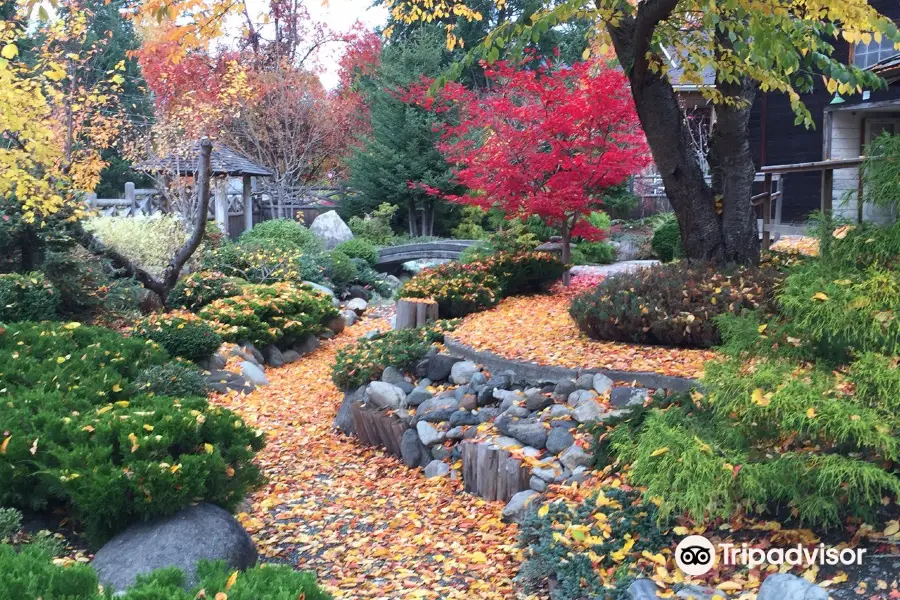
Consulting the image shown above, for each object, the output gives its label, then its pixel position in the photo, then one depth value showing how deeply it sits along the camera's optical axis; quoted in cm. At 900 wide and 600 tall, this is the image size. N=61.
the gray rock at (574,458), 488
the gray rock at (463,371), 696
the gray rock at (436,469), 598
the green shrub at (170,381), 625
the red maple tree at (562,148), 980
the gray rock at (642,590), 338
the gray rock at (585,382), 582
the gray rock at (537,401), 588
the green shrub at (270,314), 977
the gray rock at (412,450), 636
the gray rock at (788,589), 297
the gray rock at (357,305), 1363
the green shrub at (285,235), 1566
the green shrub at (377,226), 1978
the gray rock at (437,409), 646
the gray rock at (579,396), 565
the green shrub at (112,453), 399
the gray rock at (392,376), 749
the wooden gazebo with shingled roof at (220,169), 1634
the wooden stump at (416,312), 934
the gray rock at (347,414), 737
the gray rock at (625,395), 540
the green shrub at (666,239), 1494
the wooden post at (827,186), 825
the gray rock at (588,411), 533
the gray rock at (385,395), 700
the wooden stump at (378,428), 666
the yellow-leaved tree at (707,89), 634
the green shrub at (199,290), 1084
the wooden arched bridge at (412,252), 1742
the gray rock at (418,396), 695
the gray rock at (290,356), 1033
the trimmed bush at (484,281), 970
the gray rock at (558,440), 522
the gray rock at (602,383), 571
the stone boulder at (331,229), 1822
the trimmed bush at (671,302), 616
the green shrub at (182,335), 841
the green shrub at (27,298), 848
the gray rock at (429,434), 622
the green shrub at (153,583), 272
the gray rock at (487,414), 614
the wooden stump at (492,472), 520
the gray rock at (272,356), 1009
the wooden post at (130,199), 1617
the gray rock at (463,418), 624
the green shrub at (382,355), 762
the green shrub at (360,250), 1658
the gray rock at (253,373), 888
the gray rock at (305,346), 1069
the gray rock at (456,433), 613
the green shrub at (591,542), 375
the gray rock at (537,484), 491
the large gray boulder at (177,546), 376
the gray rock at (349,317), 1256
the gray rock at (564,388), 589
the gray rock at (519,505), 479
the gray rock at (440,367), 732
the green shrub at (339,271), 1476
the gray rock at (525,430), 541
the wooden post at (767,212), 1028
